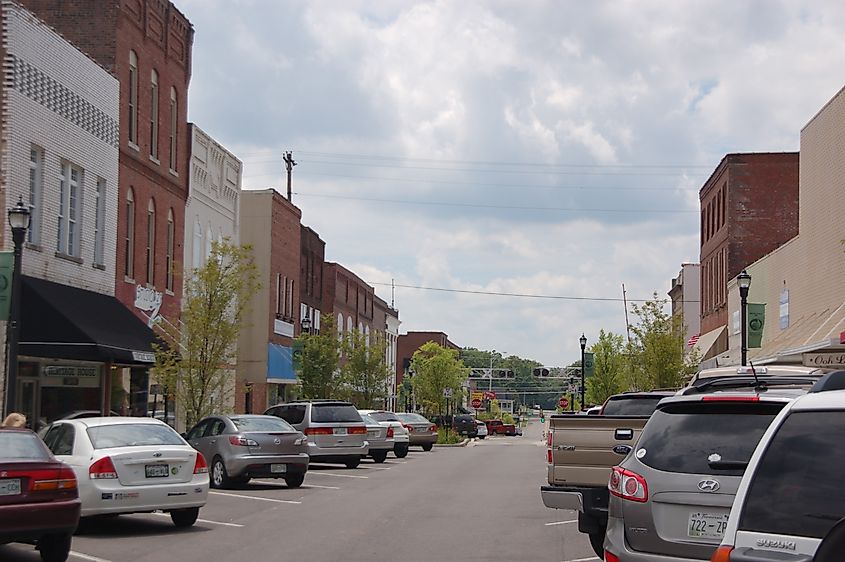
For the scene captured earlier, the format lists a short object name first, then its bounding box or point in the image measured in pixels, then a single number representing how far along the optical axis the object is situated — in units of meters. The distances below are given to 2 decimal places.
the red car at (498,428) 90.88
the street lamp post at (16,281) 20.30
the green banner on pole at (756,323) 40.47
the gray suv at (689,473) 8.62
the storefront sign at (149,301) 32.66
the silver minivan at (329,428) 30.36
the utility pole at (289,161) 65.94
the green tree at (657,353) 46.72
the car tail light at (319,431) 30.39
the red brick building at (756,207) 50.44
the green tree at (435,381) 73.62
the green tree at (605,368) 64.88
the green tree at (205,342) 29.23
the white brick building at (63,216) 24.58
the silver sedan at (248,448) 22.83
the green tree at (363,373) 52.34
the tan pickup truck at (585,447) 14.04
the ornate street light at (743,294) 31.12
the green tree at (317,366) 48.06
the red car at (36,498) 12.12
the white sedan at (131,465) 15.16
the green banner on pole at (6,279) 22.92
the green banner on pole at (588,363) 60.87
